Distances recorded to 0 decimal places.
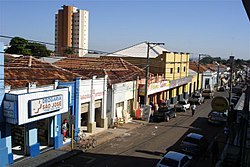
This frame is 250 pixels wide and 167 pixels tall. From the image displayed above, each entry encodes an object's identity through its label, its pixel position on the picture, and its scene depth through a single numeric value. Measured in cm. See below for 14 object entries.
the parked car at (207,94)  5319
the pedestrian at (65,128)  2131
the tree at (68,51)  10481
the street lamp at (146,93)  2999
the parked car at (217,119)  3050
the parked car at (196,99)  4500
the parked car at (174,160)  1569
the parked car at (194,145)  1991
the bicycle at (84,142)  2085
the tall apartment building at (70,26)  13879
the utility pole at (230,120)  2617
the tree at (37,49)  7112
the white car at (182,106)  3781
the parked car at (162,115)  3121
